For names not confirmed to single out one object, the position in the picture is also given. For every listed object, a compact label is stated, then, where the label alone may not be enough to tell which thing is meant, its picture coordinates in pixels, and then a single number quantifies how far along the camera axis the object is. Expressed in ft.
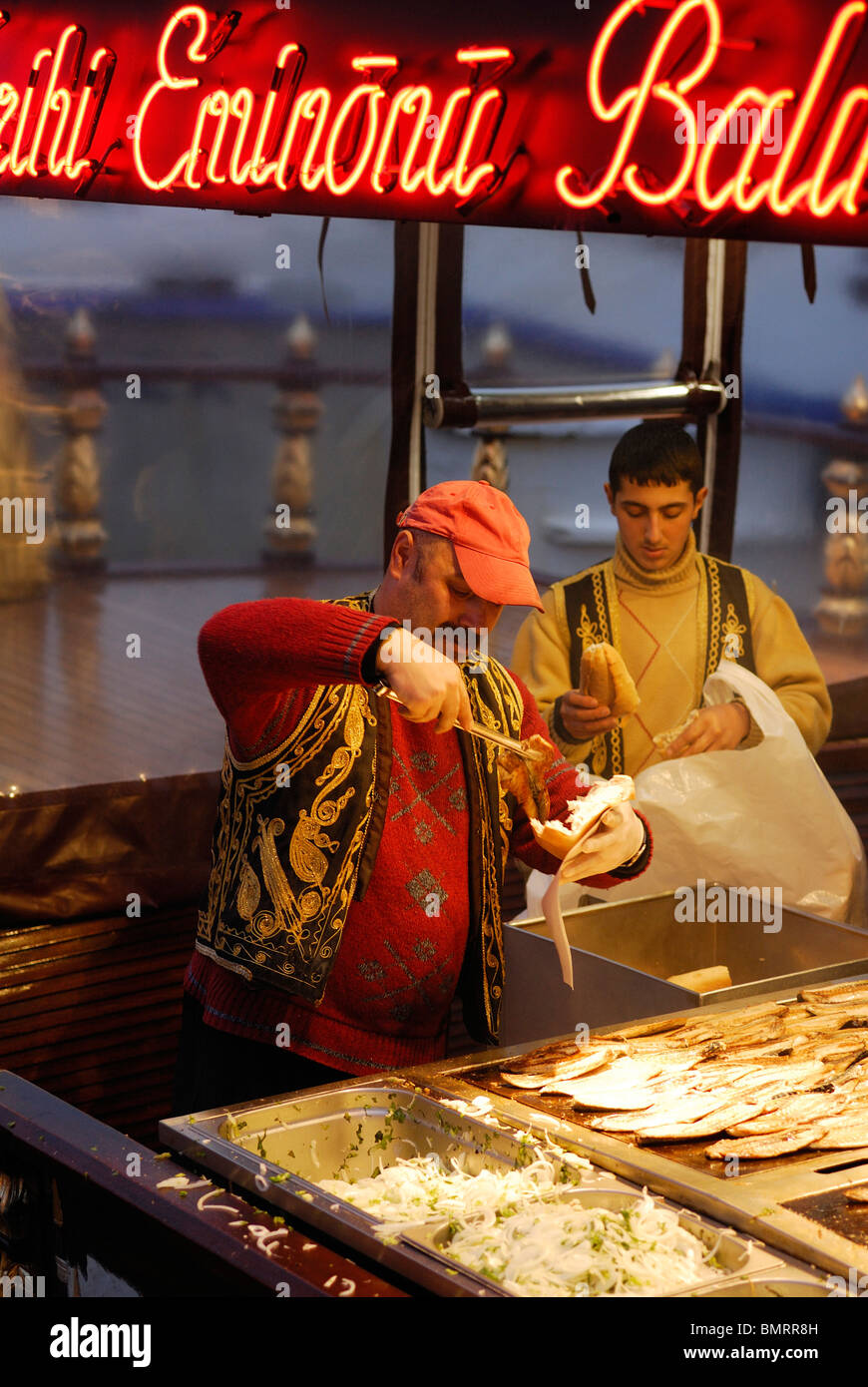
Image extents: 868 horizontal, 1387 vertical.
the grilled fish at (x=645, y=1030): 8.19
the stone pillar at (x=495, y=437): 14.35
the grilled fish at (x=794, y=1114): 6.90
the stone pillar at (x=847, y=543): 16.53
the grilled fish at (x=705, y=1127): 6.81
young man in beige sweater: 13.60
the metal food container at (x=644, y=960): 9.59
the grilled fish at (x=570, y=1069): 7.46
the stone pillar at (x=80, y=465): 12.69
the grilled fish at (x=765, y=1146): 6.65
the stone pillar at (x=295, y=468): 13.65
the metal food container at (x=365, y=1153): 5.78
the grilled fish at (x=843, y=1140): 6.76
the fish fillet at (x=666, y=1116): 6.94
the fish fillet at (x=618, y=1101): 7.13
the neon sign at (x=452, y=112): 11.99
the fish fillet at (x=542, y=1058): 7.68
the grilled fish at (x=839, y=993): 8.84
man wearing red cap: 7.80
